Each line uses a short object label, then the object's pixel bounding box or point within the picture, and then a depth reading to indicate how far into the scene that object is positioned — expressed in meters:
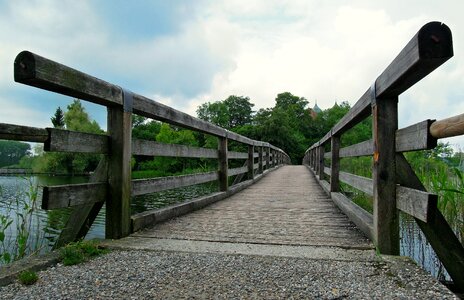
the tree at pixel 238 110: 63.88
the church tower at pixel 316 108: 92.31
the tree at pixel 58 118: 56.43
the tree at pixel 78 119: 39.27
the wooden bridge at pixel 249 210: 1.74
